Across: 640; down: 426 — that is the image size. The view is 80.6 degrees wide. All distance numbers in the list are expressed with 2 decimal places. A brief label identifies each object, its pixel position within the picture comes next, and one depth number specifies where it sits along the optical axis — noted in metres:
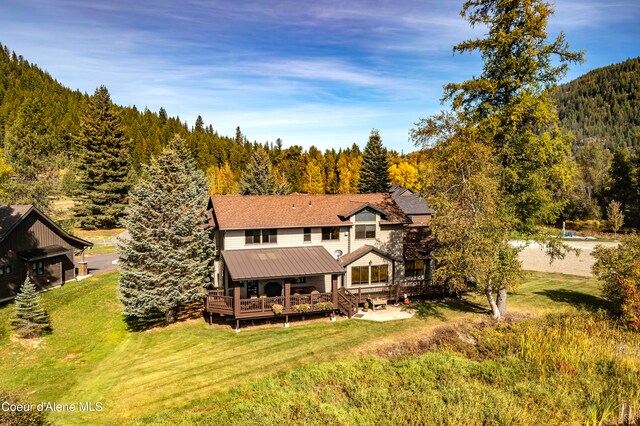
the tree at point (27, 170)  46.78
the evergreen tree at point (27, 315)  19.67
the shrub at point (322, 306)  21.94
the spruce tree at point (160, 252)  20.91
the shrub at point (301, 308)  21.56
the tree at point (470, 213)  18.28
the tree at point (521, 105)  18.48
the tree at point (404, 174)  79.69
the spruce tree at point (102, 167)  52.41
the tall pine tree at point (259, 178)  69.12
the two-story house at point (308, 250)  22.14
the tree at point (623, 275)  18.83
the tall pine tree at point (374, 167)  73.62
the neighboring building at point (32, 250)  24.42
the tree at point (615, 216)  53.81
